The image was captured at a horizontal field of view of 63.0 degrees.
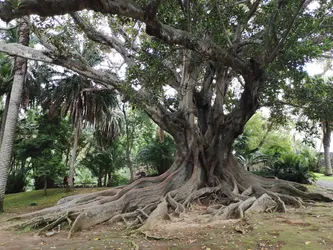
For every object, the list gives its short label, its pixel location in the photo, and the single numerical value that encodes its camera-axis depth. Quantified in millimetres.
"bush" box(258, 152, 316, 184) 14625
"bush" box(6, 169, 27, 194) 17914
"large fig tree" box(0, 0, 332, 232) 5941
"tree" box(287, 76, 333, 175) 8023
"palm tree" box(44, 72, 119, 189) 14773
